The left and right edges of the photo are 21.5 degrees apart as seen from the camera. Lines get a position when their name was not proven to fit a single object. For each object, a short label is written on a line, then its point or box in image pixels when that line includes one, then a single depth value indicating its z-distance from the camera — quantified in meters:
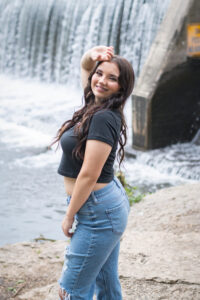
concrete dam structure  8.56
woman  2.38
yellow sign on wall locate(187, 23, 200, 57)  8.55
